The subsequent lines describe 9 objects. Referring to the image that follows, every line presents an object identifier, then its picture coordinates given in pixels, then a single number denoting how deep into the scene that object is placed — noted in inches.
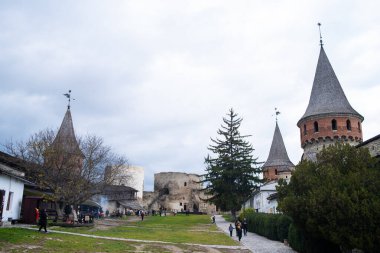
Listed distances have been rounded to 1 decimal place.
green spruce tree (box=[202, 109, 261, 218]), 1822.1
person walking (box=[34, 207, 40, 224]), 1059.7
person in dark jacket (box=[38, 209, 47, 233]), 832.3
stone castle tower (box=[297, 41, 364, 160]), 1599.4
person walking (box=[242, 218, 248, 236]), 1280.8
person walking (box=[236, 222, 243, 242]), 1051.9
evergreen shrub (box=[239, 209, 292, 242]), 974.5
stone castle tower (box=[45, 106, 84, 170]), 1171.0
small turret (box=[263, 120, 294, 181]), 2322.8
